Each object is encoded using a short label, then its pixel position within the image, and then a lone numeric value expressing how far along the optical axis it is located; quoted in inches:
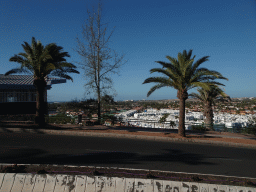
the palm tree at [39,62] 560.4
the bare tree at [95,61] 706.8
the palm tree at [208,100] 939.3
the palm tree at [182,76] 529.0
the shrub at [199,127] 770.3
